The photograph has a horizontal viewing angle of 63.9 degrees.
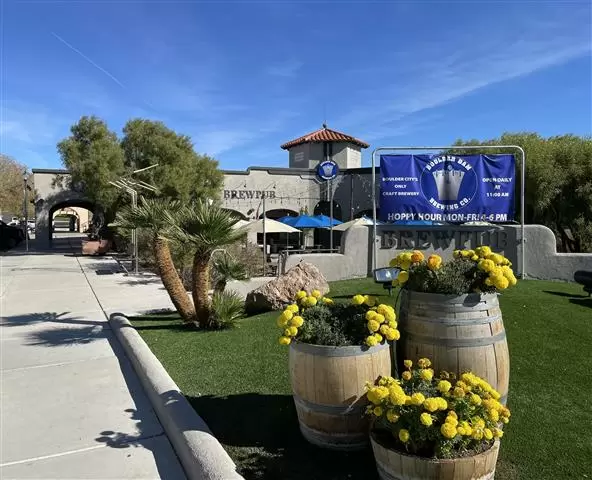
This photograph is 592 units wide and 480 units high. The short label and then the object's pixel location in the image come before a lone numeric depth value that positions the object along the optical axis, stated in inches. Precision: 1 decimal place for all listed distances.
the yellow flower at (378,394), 110.2
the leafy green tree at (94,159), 916.6
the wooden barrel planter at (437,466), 100.2
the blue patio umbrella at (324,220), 892.0
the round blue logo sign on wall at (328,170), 736.3
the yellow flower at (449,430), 98.2
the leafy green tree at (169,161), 938.7
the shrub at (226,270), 298.5
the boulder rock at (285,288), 317.1
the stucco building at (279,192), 1053.2
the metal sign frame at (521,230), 419.6
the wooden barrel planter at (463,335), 124.4
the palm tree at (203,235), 265.4
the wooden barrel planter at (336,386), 125.0
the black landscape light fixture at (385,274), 211.0
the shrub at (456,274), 126.6
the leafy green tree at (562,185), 711.7
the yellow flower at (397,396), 106.5
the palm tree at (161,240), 287.1
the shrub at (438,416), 102.0
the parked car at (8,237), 1091.9
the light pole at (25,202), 1081.7
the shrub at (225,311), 282.2
